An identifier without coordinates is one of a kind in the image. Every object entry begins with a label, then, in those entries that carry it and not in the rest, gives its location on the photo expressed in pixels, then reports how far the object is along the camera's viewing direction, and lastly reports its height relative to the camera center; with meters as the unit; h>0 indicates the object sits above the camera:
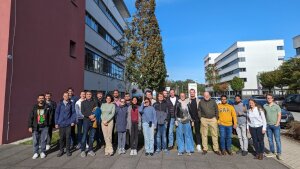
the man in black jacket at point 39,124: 5.38 -0.86
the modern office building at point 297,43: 34.17 +9.79
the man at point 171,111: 6.00 -0.56
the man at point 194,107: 5.98 -0.43
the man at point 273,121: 5.33 -0.84
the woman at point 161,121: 5.84 -0.87
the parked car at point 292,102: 17.36 -0.91
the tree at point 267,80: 38.02 +3.18
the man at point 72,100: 6.13 -0.17
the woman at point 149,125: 5.63 -0.98
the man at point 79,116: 5.90 -0.69
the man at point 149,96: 6.04 -0.04
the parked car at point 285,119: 9.70 -1.39
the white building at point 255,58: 55.77 +11.32
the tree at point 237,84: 50.11 +2.84
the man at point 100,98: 6.53 -0.11
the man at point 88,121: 5.62 -0.83
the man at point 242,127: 5.59 -1.07
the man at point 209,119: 5.69 -0.80
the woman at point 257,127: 5.31 -1.01
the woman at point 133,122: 5.80 -0.90
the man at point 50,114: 5.68 -0.60
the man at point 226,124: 5.61 -0.95
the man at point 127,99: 6.15 -0.14
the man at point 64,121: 5.55 -0.80
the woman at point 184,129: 5.74 -1.15
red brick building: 6.96 +1.93
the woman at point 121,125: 5.71 -0.98
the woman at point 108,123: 5.63 -0.89
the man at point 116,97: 6.27 -0.07
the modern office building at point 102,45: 16.38 +5.27
